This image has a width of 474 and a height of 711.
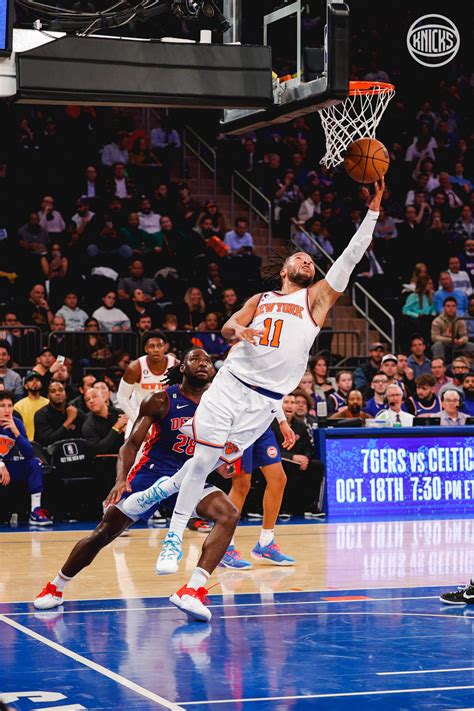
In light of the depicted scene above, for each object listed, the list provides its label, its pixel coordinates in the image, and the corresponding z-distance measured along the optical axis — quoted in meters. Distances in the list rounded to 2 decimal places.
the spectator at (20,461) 11.70
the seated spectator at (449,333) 16.50
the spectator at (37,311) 15.45
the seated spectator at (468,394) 14.36
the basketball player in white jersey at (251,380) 7.09
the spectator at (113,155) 18.44
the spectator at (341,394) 14.24
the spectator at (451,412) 13.81
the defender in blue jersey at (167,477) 7.04
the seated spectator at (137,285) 16.05
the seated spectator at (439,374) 15.11
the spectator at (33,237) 16.52
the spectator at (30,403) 13.00
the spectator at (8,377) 13.53
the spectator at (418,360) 15.87
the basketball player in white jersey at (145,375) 10.56
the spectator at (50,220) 16.94
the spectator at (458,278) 18.12
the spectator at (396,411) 13.53
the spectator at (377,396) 14.00
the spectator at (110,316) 15.56
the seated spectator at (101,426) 12.48
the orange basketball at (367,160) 7.42
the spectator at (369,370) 15.33
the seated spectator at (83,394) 13.01
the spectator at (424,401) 14.24
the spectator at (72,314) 15.52
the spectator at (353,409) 13.66
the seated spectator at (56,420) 12.62
